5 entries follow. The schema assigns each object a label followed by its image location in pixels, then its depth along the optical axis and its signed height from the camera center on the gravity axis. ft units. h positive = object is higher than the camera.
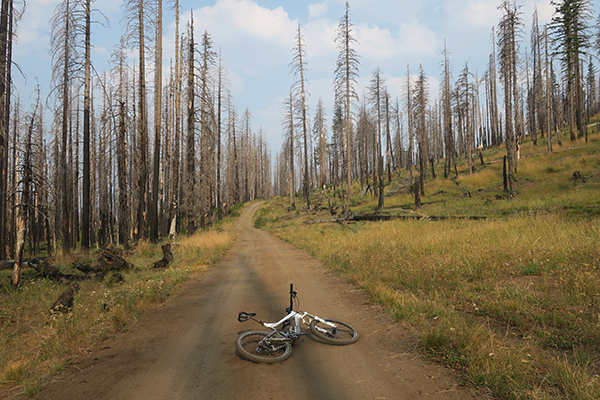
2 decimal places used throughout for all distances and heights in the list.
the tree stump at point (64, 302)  20.57 -7.14
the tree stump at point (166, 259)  36.08 -7.00
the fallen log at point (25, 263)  30.78 -6.22
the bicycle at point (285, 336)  13.29 -6.98
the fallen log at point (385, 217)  52.44 -3.42
